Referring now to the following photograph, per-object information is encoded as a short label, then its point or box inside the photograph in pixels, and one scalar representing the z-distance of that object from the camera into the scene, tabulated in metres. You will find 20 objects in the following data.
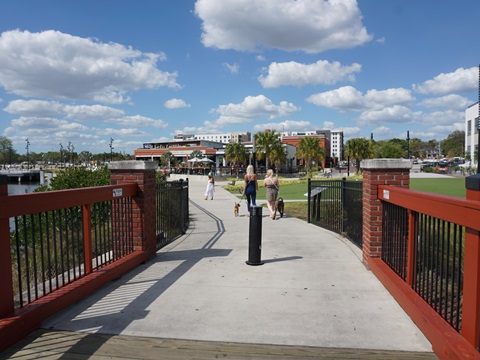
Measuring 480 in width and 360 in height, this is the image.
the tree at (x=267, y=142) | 59.09
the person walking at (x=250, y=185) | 12.61
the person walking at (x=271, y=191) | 11.91
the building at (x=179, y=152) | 86.94
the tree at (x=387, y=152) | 87.62
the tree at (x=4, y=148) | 148.88
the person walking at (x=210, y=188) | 19.70
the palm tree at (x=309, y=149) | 66.51
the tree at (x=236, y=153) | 68.75
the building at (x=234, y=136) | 178.52
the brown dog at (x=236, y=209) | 13.12
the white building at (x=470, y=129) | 76.41
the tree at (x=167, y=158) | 83.13
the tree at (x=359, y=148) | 63.47
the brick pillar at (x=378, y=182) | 5.92
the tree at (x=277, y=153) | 59.25
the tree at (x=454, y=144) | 135.79
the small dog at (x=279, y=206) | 12.17
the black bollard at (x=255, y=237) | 6.39
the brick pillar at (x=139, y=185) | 6.41
